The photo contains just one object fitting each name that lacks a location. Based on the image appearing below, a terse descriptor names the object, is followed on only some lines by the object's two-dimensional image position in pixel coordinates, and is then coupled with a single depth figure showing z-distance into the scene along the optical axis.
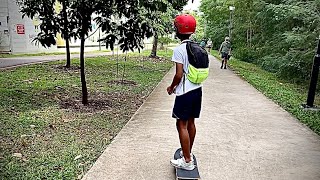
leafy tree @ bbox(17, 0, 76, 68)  7.99
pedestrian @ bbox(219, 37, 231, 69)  17.59
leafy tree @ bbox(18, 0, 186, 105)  7.62
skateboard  4.03
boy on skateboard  4.05
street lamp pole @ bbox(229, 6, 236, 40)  28.69
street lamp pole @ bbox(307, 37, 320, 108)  8.46
